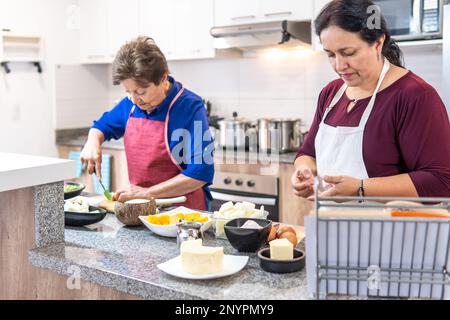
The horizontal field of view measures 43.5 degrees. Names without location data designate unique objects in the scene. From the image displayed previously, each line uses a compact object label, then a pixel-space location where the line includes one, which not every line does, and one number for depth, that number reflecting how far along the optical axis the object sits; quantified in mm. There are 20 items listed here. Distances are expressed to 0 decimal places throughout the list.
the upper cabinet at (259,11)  3900
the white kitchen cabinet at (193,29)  4371
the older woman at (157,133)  2396
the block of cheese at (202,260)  1493
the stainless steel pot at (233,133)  4250
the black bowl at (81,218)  2062
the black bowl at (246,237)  1696
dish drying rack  1275
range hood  3863
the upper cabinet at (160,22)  4578
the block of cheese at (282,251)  1570
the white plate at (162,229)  1878
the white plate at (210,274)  1487
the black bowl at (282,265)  1545
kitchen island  1810
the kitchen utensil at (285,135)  4008
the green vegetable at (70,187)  2421
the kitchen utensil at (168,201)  2311
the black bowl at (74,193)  2371
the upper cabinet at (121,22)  4805
